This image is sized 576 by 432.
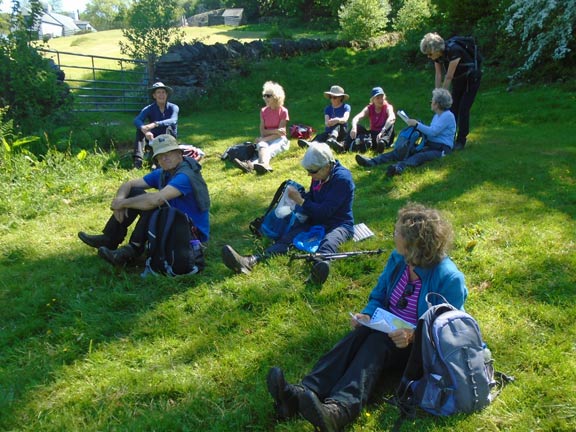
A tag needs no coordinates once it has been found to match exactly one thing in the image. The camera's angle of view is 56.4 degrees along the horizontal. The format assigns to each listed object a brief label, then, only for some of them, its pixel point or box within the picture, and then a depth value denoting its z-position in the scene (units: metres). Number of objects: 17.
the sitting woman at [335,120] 9.25
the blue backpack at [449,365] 2.80
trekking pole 4.70
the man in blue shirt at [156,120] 8.63
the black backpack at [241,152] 8.79
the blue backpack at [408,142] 7.81
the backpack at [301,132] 10.09
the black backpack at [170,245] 4.63
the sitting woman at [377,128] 8.80
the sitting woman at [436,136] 7.45
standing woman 7.85
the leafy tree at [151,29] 14.81
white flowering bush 11.45
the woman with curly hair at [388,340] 2.92
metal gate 14.18
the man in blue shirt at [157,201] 4.81
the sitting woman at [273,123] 8.99
